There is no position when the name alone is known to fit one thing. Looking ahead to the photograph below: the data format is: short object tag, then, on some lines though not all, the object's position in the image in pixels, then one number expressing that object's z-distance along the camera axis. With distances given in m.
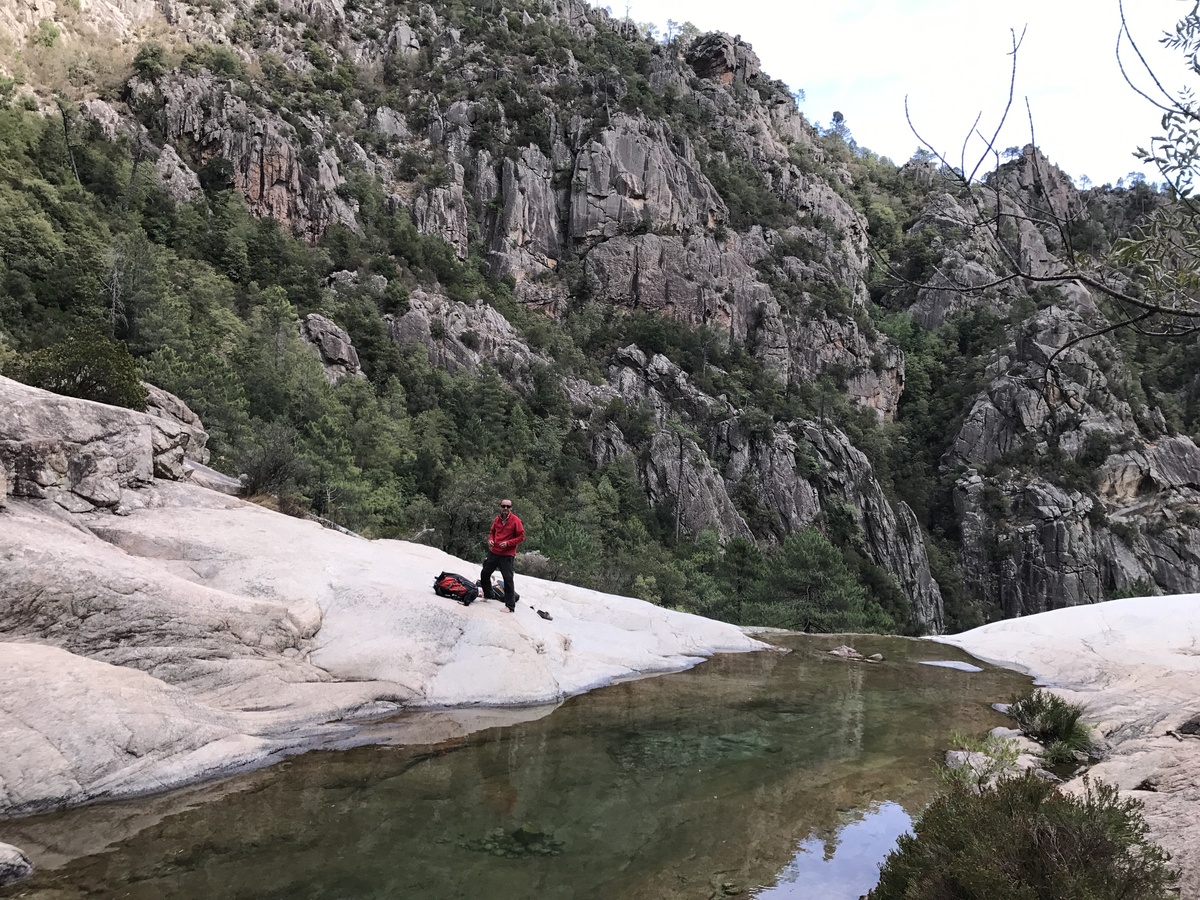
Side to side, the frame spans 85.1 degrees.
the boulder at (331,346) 50.19
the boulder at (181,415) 17.88
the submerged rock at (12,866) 4.62
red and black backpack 12.48
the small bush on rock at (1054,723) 9.55
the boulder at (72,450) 10.46
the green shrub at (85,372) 13.67
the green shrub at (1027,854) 3.81
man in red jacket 13.09
